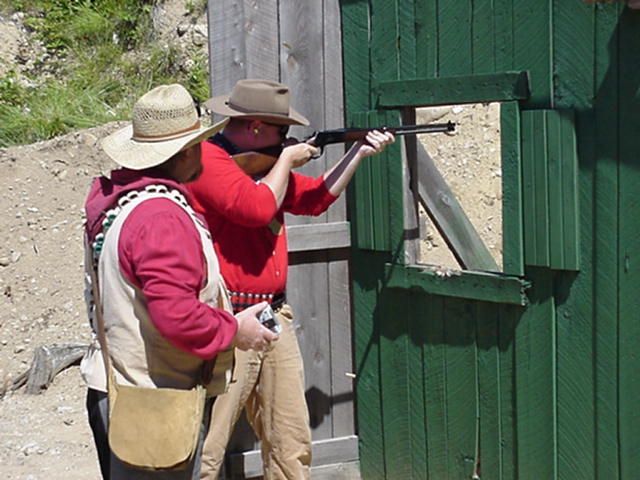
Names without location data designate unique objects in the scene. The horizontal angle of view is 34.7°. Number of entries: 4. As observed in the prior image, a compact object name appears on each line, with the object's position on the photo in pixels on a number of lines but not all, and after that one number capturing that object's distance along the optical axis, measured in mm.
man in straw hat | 3107
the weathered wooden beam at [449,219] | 5008
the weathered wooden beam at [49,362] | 7344
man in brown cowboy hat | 4129
